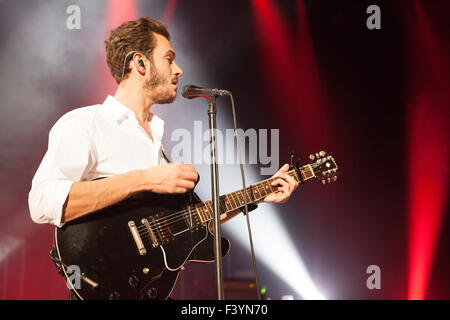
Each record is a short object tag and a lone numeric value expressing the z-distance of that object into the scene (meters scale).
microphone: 2.12
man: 2.01
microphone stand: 1.82
